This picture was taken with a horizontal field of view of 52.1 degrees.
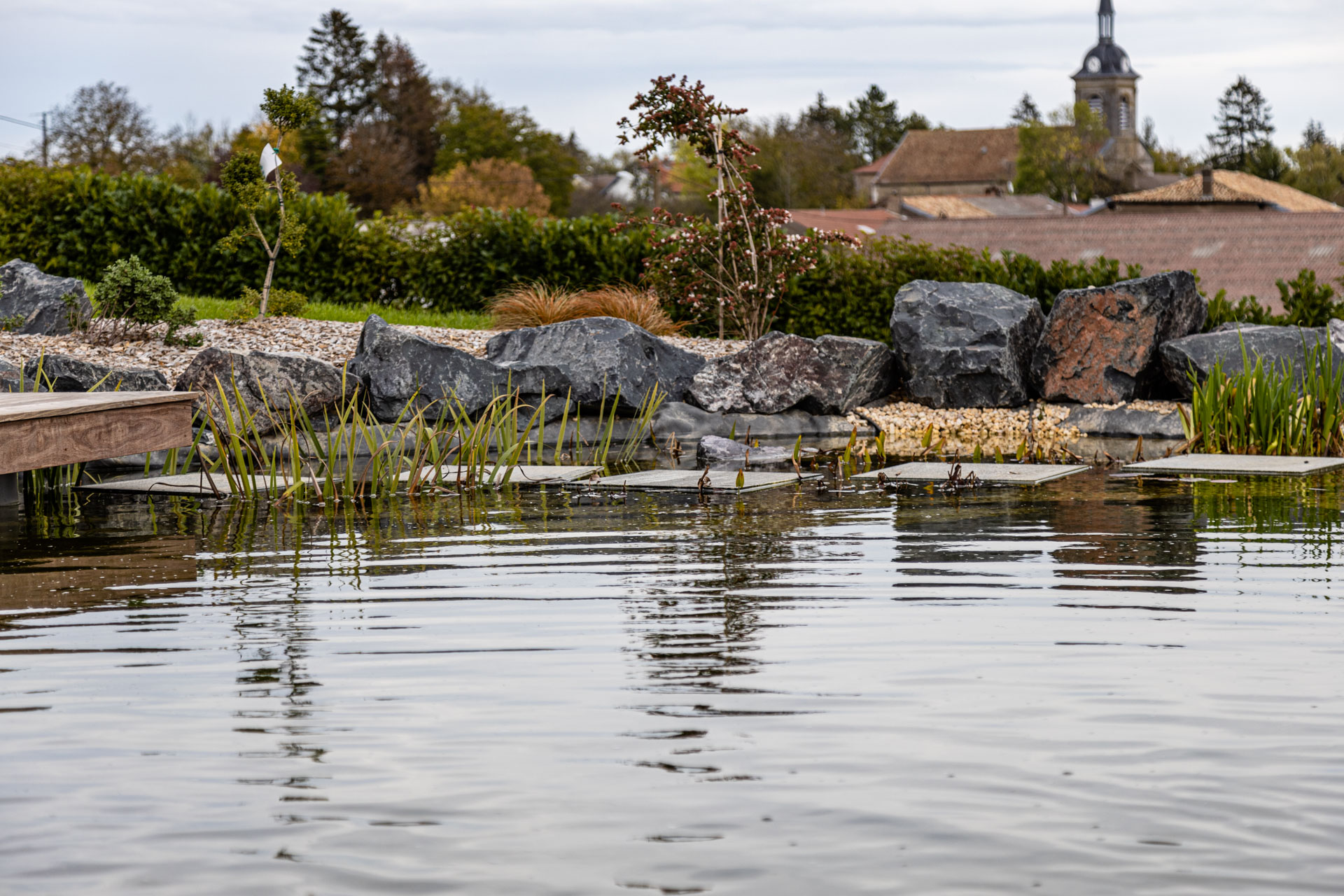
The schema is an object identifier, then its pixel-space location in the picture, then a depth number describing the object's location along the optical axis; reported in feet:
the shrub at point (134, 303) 40.04
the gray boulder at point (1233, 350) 38.06
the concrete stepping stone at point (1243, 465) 27.63
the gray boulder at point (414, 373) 37.32
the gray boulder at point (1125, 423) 37.22
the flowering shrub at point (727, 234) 48.75
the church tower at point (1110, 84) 414.21
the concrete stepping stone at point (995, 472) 27.14
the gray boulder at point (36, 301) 42.16
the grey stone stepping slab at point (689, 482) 26.50
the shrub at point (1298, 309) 43.45
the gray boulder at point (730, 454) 31.76
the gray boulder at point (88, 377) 34.04
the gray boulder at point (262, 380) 34.47
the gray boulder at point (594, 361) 38.47
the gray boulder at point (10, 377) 31.19
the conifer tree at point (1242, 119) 320.50
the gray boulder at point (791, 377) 39.99
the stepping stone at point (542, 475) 27.53
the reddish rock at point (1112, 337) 40.37
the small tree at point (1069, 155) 276.21
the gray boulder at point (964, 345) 40.65
